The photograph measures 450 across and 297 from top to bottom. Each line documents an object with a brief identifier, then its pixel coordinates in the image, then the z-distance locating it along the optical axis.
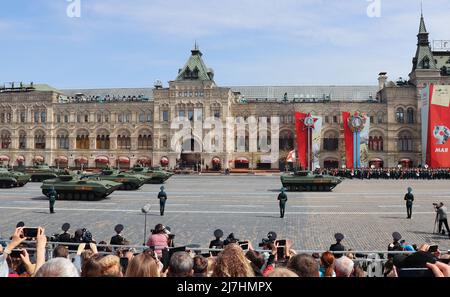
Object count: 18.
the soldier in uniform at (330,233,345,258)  10.47
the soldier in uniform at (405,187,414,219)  20.73
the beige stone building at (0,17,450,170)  65.94
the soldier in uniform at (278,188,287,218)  20.94
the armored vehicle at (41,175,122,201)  28.31
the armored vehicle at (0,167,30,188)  37.10
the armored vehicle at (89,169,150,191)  35.09
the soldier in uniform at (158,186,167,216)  21.70
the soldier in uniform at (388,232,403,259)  10.27
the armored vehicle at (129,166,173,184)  41.56
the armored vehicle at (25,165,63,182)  45.12
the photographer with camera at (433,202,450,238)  16.75
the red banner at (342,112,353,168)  62.28
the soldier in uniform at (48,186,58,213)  22.26
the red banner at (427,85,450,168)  56.75
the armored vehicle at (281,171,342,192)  34.31
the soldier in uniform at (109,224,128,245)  11.90
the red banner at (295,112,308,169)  63.53
